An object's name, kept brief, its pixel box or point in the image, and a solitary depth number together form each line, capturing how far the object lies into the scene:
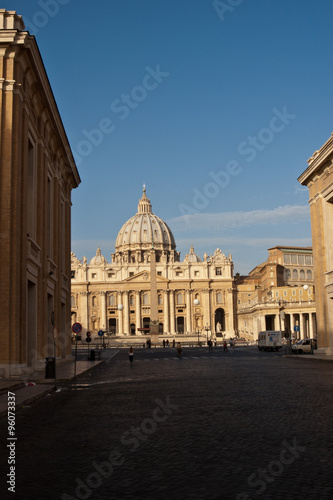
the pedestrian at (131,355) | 35.38
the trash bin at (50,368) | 19.34
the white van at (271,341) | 56.75
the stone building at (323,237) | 33.22
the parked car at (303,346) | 44.25
